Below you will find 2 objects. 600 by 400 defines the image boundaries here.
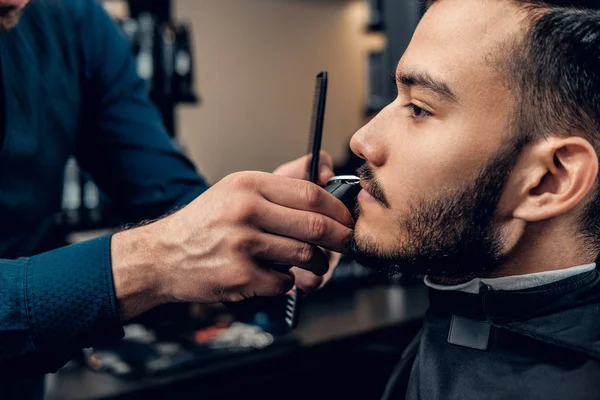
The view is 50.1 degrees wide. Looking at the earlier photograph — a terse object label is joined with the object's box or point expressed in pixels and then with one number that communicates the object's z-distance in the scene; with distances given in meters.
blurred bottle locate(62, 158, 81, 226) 2.67
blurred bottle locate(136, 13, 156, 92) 2.79
